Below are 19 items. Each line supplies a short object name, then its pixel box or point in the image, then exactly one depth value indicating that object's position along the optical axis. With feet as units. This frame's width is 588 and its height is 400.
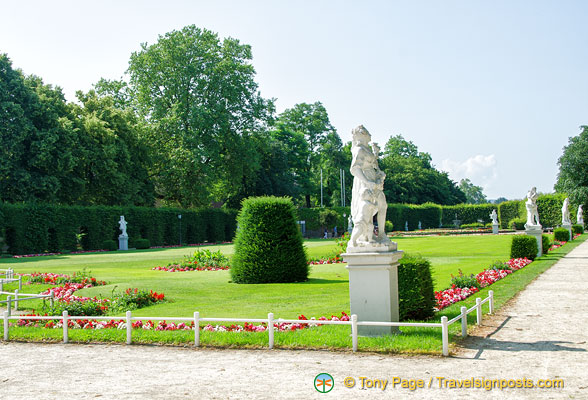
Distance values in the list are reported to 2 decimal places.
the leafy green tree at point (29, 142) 121.70
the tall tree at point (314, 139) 252.01
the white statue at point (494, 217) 193.36
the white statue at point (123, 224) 141.90
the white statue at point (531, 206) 89.58
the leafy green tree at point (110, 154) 140.05
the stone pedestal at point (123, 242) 143.54
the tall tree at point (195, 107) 157.28
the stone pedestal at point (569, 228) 131.25
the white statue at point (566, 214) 138.50
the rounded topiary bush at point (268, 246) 59.00
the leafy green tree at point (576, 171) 195.72
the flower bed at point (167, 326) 32.58
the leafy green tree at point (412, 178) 288.92
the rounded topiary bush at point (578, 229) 157.28
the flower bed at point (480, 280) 42.34
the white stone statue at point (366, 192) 29.78
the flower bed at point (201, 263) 78.43
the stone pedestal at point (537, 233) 86.33
